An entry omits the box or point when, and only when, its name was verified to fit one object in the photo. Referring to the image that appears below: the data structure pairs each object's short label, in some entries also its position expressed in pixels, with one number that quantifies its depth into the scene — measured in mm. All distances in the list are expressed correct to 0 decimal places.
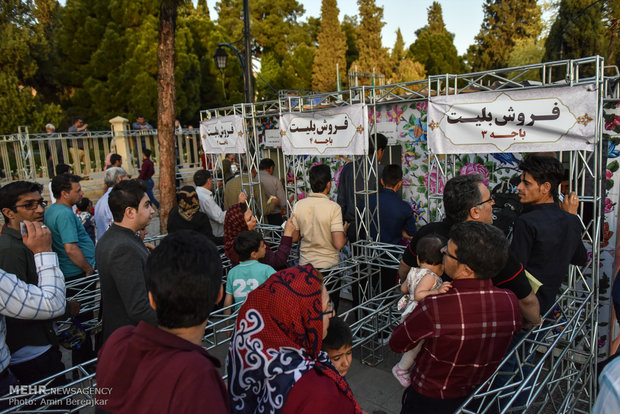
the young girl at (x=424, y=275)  2607
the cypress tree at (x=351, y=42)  43531
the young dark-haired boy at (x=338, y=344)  2215
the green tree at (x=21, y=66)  16969
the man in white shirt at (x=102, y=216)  5254
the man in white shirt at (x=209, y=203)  5910
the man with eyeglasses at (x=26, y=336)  2605
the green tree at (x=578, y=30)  18656
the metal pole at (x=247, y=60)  10367
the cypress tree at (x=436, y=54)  38531
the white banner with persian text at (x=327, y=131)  4873
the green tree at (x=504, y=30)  35750
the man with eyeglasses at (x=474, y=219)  2290
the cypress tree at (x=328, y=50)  37344
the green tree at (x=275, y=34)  35875
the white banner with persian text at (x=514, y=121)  3506
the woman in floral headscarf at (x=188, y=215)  4859
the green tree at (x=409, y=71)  32906
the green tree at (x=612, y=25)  17750
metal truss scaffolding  2729
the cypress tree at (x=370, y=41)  39219
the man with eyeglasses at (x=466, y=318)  1987
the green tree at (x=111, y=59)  19844
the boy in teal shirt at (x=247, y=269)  3570
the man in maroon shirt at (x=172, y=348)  1231
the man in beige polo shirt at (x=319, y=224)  4379
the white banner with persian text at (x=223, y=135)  6977
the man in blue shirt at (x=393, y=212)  4789
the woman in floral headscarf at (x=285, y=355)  1392
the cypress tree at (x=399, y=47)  42188
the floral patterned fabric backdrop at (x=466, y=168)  4312
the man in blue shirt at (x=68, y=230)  4066
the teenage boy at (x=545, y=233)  2857
